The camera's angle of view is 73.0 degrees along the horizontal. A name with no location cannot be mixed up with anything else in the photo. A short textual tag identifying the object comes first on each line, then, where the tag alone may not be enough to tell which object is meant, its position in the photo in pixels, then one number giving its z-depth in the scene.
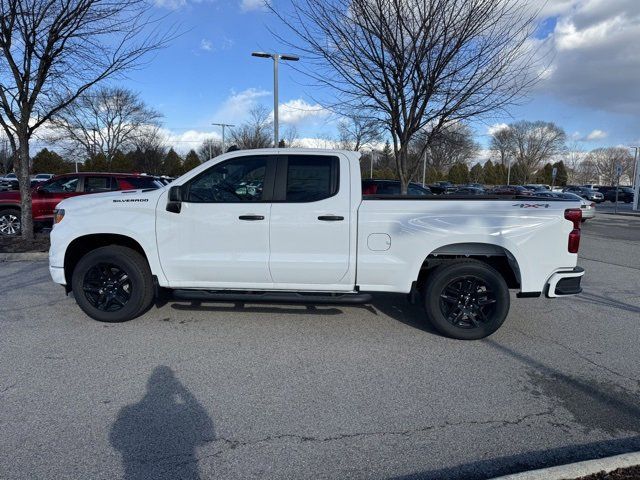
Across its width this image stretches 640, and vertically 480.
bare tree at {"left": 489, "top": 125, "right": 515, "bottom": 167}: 90.88
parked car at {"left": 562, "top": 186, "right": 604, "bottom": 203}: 43.78
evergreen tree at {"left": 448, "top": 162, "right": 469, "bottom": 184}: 80.81
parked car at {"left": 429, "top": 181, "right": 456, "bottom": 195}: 26.40
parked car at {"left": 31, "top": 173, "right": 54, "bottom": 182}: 44.49
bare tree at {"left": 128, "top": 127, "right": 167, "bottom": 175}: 50.50
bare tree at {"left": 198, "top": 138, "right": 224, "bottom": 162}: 57.35
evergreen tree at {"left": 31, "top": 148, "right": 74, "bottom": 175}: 61.85
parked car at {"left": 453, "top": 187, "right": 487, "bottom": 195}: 38.06
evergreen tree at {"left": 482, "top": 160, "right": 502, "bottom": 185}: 87.56
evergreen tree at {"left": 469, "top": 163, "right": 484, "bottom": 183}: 84.88
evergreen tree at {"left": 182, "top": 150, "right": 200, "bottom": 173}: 55.44
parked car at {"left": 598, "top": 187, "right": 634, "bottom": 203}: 44.25
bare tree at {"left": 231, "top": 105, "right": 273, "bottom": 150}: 34.11
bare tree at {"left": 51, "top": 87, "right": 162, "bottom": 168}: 56.34
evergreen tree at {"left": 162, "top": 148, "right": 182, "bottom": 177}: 54.56
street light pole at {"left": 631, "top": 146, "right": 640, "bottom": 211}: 30.11
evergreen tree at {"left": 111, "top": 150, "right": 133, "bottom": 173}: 48.25
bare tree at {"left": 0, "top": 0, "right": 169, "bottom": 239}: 8.63
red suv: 10.97
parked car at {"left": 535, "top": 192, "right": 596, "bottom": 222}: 19.89
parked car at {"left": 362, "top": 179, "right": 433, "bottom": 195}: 13.11
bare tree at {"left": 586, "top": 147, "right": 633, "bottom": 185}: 96.38
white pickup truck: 4.45
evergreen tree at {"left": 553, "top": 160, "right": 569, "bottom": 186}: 82.06
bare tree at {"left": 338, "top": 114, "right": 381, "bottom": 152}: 38.23
